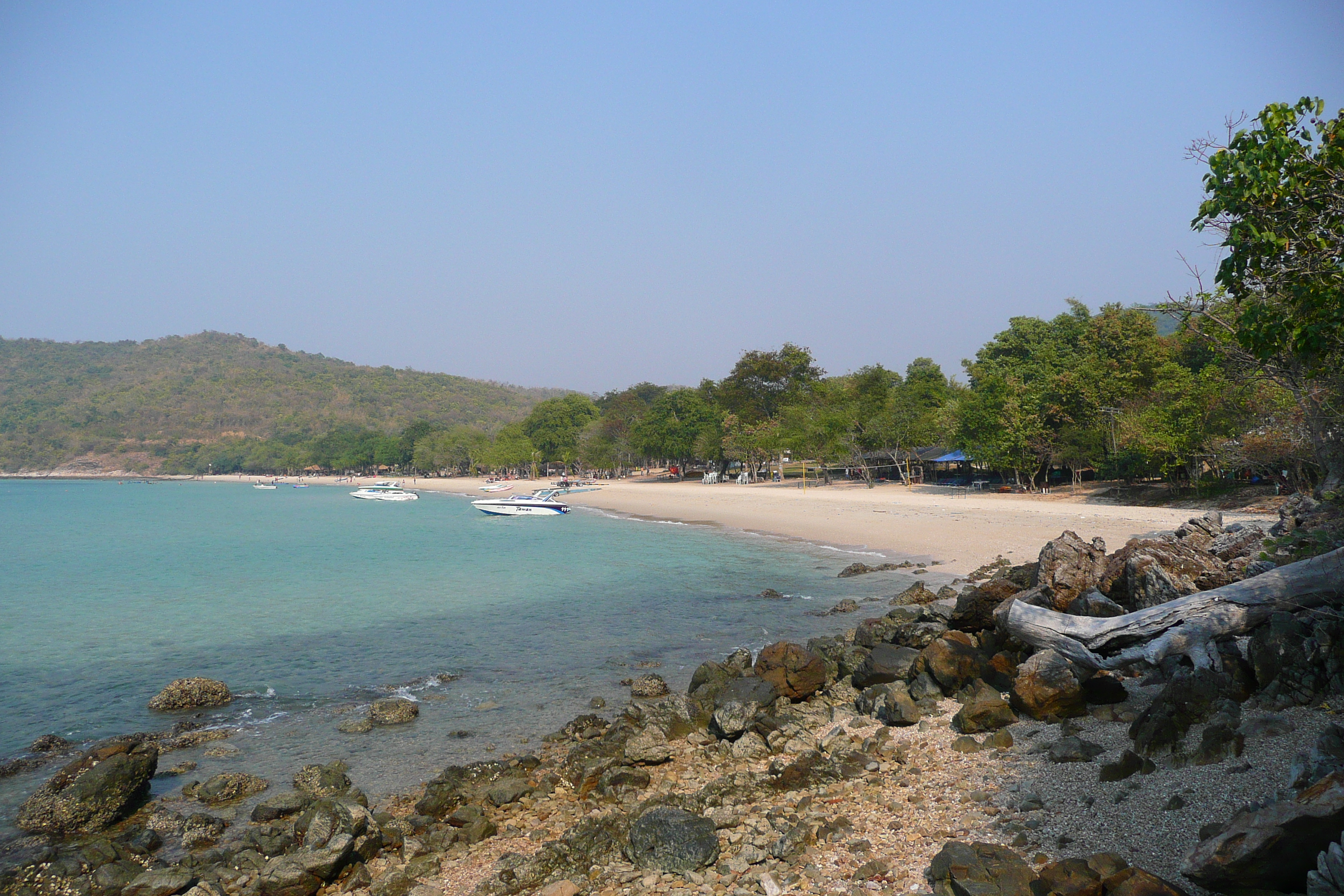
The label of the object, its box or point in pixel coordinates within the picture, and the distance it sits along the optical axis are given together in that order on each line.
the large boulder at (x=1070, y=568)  10.78
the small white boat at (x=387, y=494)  73.44
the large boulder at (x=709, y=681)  10.70
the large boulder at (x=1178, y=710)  5.98
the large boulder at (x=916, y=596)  16.89
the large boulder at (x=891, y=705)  8.66
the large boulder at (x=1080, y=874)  4.21
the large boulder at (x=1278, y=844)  3.79
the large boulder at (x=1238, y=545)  10.95
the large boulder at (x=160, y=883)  6.52
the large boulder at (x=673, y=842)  6.07
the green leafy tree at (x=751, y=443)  65.75
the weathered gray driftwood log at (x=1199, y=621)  7.30
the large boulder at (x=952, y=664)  9.47
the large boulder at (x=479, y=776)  8.12
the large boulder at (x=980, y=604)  11.48
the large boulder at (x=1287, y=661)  6.14
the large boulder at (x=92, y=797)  7.95
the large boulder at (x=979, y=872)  4.52
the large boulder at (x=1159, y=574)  9.34
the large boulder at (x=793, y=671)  10.47
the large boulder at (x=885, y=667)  10.28
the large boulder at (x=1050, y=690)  7.54
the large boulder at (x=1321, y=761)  4.53
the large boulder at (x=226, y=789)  8.70
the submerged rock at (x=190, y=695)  12.16
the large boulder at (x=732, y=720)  9.26
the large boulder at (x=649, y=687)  11.77
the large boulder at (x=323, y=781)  8.70
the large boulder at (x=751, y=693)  10.02
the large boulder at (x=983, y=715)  7.76
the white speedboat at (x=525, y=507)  52.03
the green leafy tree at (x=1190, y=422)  27.27
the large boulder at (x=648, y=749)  8.72
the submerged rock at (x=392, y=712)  11.17
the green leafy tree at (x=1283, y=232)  5.65
